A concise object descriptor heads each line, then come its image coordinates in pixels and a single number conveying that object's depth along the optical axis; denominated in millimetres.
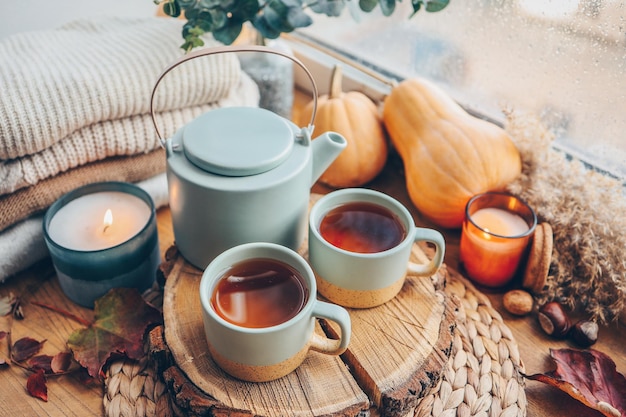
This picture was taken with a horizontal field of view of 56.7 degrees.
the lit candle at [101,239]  781
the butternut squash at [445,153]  904
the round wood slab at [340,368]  634
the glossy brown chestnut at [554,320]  831
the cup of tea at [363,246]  693
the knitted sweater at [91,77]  760
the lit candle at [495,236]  850
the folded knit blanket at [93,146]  785
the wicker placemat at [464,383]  703
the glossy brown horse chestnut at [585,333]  818
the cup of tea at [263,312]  604
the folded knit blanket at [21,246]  827
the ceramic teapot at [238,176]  682
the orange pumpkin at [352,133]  1013
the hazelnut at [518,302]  860
